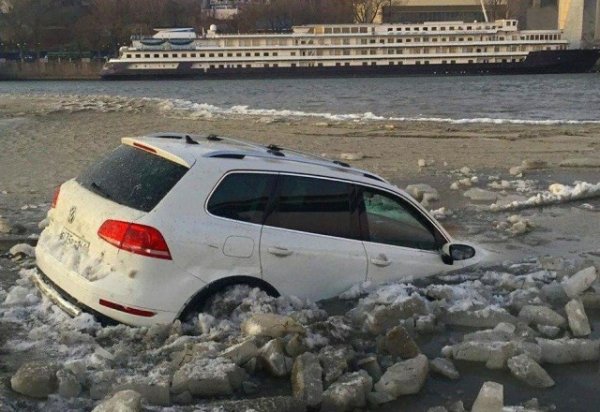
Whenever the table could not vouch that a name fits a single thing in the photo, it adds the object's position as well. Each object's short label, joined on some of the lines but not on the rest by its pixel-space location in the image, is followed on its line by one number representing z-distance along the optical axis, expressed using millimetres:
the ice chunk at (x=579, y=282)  6441
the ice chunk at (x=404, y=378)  4684
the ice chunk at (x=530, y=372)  4875
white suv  5207
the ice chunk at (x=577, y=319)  5699
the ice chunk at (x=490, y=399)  4328
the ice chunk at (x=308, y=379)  4441
